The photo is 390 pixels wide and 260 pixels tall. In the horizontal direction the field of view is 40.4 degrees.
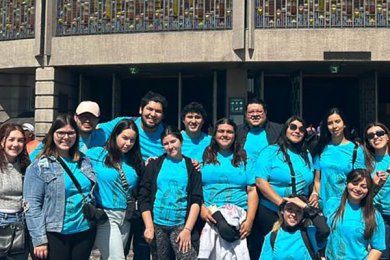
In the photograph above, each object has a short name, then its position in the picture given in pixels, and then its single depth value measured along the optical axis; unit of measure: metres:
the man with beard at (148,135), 5.03
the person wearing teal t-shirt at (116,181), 4.47
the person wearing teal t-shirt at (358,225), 4.28
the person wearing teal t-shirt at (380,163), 4.79
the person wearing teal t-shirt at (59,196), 4.04
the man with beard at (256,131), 5.21
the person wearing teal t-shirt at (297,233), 4.38
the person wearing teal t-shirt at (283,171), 4.76
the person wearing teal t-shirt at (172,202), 4.66
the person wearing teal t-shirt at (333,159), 4.92
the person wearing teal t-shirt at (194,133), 5.05
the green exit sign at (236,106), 13.76
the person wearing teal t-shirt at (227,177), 4.77
